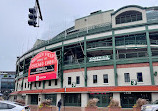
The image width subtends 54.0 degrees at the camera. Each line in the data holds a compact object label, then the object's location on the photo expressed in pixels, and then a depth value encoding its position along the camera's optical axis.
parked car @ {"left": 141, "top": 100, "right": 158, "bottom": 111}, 11.81
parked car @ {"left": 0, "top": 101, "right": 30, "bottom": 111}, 10.94
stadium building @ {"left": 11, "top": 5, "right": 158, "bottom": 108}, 23.73
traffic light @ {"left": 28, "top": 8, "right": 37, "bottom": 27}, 9.46
